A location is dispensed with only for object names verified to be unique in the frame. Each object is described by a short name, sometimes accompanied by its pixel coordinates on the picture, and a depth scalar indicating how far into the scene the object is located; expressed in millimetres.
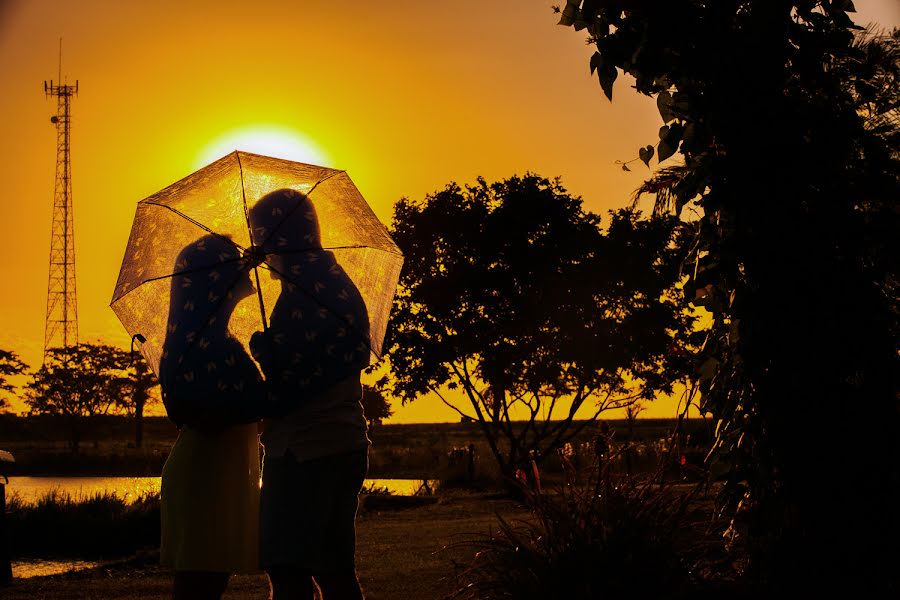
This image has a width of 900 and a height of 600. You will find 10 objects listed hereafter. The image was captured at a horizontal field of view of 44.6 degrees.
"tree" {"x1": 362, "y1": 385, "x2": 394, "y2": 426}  65125
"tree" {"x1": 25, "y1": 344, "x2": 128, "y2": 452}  64000
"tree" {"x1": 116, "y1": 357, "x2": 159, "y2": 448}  65500
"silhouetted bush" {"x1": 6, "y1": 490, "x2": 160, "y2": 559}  14023
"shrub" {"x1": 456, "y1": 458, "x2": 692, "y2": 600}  4902
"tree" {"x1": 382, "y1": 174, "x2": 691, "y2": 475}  25266
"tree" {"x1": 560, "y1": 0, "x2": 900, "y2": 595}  5156
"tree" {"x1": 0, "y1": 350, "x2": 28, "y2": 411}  62719
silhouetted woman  4523
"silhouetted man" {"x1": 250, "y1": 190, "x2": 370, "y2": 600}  4270
